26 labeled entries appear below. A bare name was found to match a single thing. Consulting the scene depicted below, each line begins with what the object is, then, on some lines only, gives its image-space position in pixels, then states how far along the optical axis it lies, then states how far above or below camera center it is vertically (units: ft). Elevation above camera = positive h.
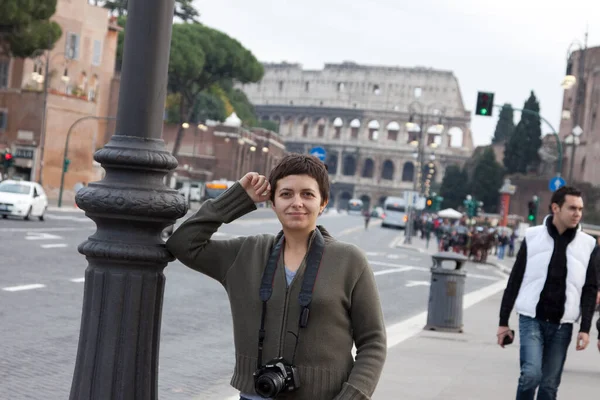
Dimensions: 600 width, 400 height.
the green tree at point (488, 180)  322.55 +3.24
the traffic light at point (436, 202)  202.59 -3.02
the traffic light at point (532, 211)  119.22 -1.57
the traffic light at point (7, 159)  143.01 -2.56
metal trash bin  44.78 -4.44
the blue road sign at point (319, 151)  85.42 +1.67
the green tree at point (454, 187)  357.41 +0.22
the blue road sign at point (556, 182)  104.37 +1.58
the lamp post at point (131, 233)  13.25 -0.97
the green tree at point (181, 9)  272.10 +36.86
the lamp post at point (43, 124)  164.66 +2.87
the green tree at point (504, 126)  436.35 +26.76
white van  291.99 -8.59
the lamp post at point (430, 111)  499.10 +34.72
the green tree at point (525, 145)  295.28 +13.28
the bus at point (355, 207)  457.68 -12.39
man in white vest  20.65 -1.72
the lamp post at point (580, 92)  246.68 +24.49
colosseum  510.17 +27.62
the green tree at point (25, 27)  145.38 +15.31
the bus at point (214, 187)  263.49 -6.12
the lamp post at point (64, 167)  162.64 -3.22
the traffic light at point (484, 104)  104.12 +8.16
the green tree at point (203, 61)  237.86 +22.54
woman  11.41 -1.37
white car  104.17 -5.46
